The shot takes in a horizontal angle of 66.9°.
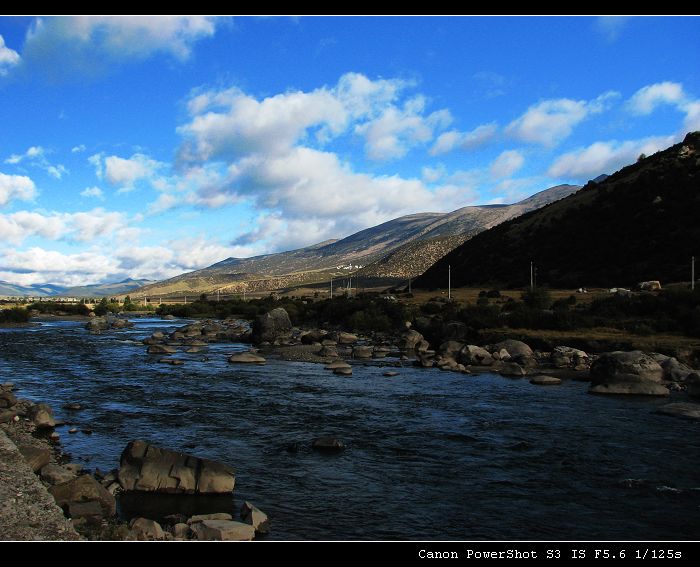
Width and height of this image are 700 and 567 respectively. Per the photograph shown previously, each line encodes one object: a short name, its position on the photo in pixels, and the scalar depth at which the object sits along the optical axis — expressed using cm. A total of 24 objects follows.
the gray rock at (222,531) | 949
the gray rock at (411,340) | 4350
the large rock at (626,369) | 2448
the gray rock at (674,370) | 2547
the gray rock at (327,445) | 1598
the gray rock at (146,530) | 931
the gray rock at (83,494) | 1082
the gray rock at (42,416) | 1798
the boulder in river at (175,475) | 1241
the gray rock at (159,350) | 4275
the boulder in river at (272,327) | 5222
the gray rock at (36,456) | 1291
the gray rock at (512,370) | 2936
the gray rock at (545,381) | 2650
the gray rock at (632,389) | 2305
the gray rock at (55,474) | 1202
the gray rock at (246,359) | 3679
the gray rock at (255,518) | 1027
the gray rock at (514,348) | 3400
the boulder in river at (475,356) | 3347
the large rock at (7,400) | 2070
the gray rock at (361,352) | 3894
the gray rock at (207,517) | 1031
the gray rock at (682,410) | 1898
